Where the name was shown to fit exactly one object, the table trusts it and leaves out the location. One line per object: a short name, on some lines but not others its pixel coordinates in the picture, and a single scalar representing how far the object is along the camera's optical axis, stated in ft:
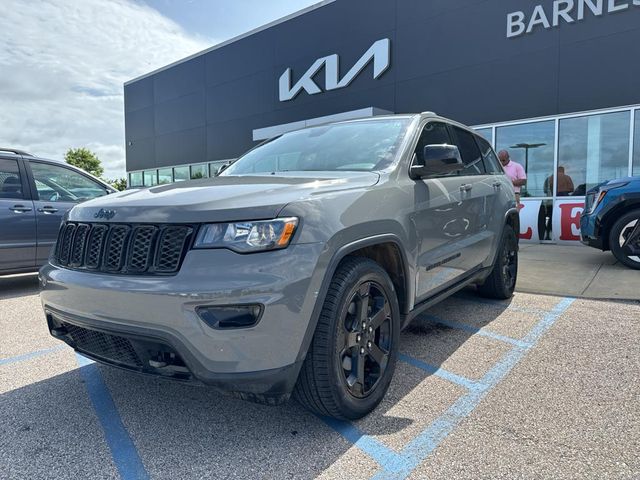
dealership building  30.60
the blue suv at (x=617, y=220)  20.56
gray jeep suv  6.46
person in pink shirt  27.37
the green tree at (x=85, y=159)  195.52
